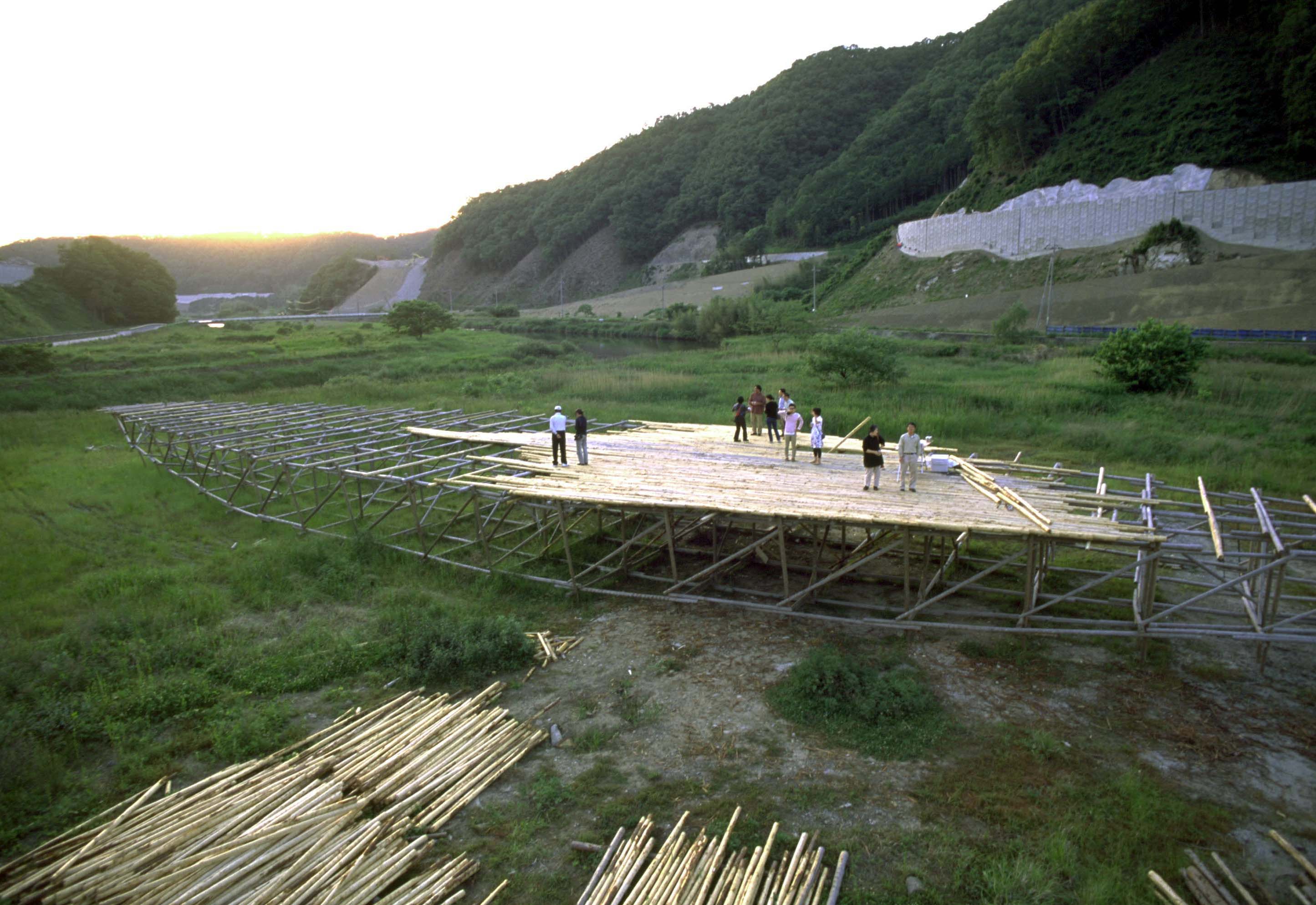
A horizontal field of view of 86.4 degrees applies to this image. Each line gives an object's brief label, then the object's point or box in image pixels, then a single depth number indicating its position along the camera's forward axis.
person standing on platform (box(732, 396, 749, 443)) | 18.06
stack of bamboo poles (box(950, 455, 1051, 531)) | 10.79
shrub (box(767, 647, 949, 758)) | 9.27
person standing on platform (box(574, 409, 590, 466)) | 15.38
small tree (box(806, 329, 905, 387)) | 31.02
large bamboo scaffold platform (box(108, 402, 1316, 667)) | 10.79
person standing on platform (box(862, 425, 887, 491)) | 12.69
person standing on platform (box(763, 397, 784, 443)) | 18.41
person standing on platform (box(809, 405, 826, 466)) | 15.09
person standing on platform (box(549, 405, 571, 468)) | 15.40
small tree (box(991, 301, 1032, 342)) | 46.56
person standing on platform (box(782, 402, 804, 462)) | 15.45
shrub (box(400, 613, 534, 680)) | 11.22
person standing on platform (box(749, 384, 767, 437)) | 18.55
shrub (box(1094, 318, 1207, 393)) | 27.92
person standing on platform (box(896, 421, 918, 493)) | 12.76
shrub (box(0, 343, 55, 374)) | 37.09
